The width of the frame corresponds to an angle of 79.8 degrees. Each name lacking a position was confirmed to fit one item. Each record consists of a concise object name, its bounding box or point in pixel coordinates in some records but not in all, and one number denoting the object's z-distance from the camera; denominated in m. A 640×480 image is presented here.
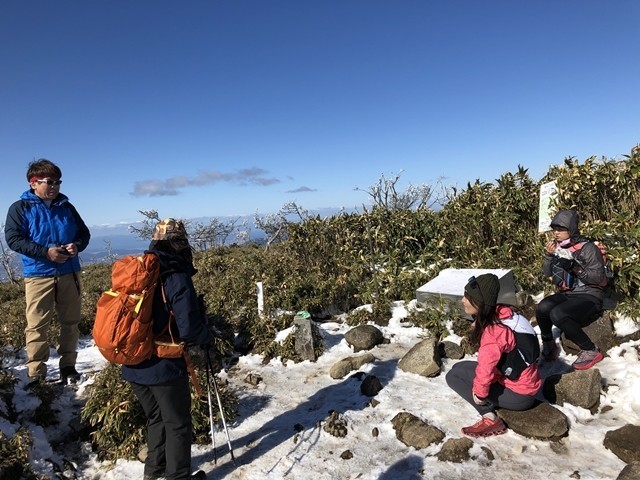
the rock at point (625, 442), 3.22
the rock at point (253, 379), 5.36
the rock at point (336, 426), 4.02
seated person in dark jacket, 4.52
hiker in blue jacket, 4.35
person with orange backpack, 2.96
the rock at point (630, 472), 2.81
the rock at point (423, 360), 5.02
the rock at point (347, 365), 5.36
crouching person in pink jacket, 3.52
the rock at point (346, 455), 3.67
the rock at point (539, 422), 3.56
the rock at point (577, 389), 3.94
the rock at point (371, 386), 4.72
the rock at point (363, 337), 6.05
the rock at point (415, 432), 3.72
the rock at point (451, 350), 5.38
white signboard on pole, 6.06
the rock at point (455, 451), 3.45
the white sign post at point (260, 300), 7.07
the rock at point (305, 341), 5.95
